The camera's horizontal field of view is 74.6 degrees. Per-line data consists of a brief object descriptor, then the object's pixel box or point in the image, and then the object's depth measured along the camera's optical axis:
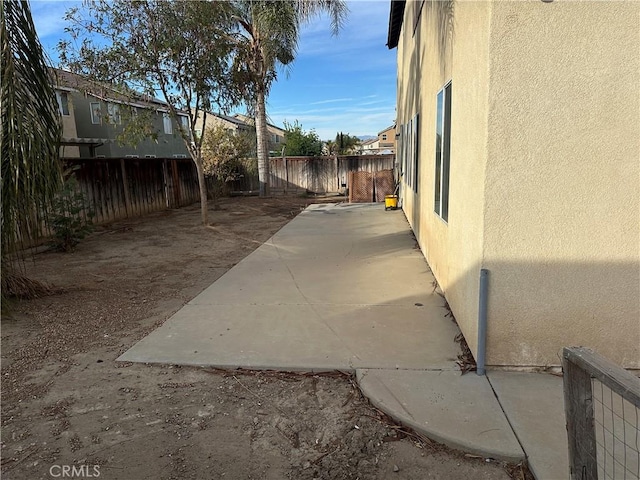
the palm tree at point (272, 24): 16.47
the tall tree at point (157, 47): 9.75
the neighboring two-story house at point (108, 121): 10.84
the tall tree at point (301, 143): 38.16
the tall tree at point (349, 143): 43.81
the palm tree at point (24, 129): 4.29
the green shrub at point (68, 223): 8.58
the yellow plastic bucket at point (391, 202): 13.46
